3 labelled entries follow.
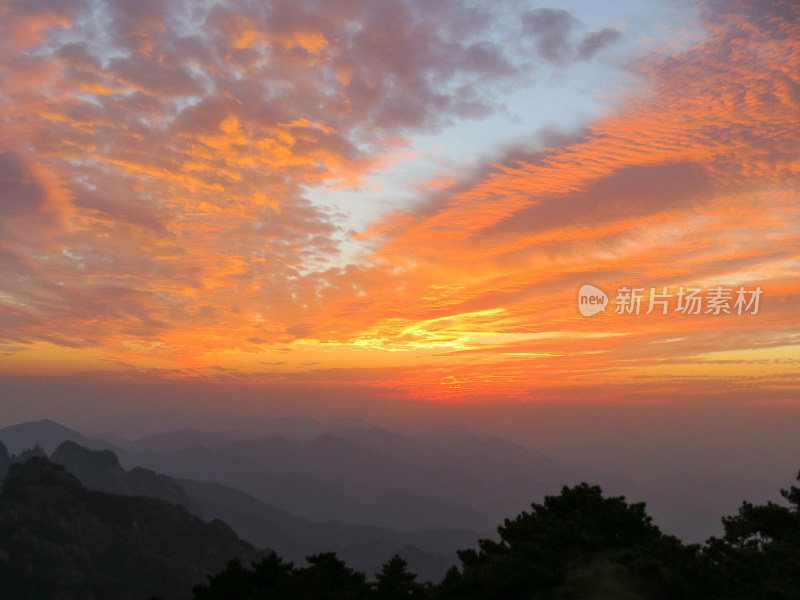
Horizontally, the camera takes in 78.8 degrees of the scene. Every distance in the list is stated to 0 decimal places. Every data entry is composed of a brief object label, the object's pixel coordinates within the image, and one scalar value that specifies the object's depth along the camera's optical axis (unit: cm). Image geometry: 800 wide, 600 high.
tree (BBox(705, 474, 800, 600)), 2170
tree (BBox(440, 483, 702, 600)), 2603
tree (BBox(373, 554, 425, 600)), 3058
